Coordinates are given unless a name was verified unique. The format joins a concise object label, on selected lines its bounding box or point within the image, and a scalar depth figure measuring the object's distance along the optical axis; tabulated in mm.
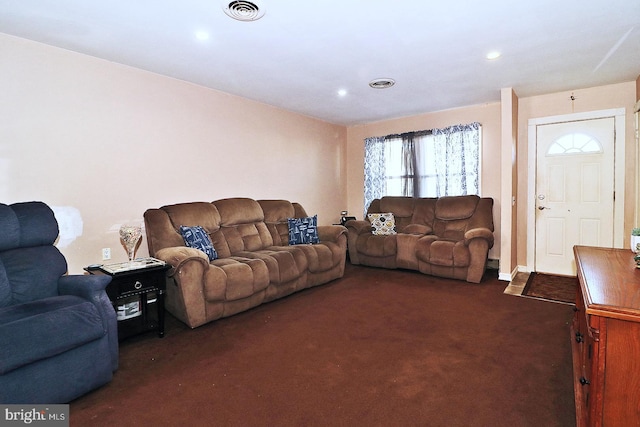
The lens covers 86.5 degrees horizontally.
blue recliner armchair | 1669
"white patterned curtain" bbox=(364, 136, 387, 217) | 5898
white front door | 4164
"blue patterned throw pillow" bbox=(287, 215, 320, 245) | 4332
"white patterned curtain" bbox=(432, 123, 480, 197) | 4992
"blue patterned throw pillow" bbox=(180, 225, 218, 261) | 3299
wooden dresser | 1251
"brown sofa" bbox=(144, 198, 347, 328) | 2857
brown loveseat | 4185
